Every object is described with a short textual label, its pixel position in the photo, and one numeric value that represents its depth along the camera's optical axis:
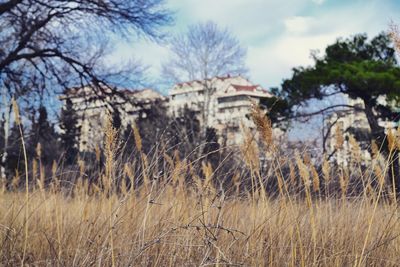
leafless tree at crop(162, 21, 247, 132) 24.22
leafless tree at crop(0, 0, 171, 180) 13.19
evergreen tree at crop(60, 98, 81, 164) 18.39
